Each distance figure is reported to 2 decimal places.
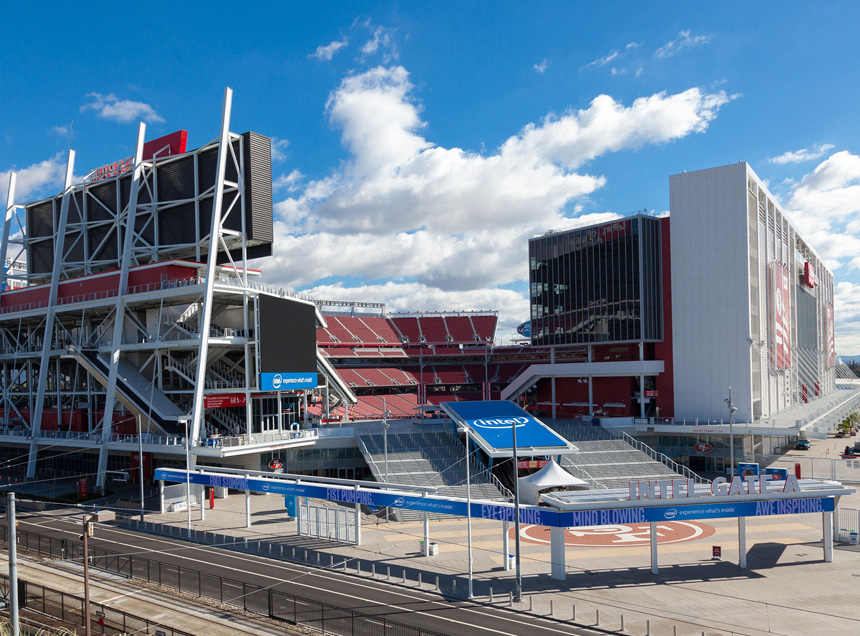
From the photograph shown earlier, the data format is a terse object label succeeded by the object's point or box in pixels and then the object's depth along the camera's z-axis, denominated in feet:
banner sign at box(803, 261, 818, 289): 321.32
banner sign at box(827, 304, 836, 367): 466.70
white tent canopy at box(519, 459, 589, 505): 134.62
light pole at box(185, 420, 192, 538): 136.54
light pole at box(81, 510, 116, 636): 68.65
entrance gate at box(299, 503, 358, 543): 129.39
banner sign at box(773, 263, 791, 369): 252.21
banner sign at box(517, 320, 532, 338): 392.49
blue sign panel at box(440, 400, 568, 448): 179.93
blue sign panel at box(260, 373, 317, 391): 186.29
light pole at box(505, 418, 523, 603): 93.50
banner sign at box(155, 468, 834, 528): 102.42
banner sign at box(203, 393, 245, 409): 181.78
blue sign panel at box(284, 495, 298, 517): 150.20
